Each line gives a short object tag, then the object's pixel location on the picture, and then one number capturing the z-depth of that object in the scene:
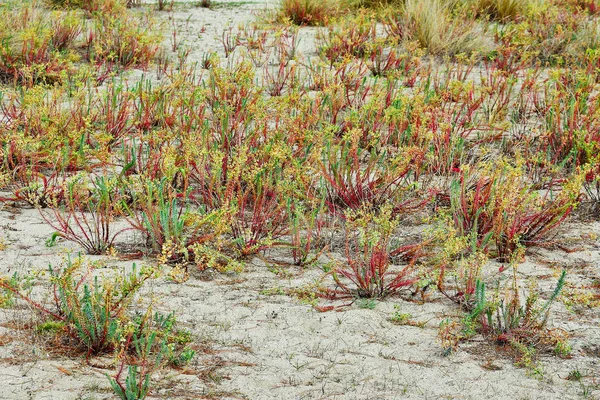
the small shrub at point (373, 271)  6.32
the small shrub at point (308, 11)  15.31
